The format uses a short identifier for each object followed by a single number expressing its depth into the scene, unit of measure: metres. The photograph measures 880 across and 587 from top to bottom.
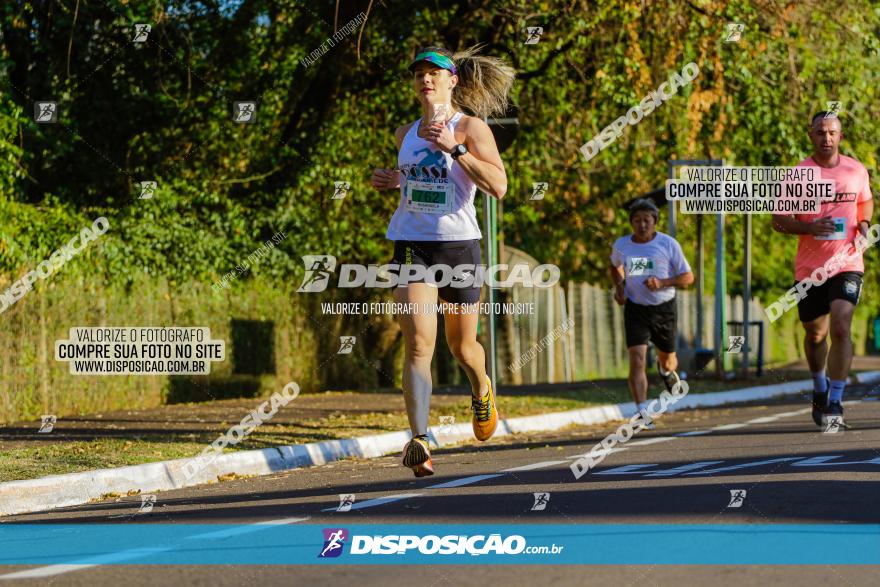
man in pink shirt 23.52
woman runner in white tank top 16.55
